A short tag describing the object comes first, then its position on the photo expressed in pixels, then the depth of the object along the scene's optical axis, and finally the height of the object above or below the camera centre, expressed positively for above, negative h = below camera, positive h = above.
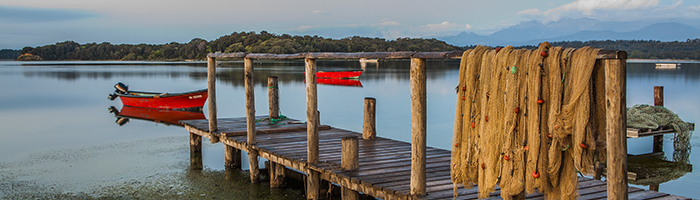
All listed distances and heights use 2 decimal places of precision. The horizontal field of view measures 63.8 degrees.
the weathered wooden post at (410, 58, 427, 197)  6.07 -0.70
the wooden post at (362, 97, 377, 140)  10.26 -1.12
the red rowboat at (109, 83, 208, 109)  23.58 -1.54
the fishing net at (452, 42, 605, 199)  4.50 -0.51
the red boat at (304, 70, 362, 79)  49.28 -1.05
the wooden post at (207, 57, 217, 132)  11.23 -0.61
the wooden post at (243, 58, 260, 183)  9.90 -1.04
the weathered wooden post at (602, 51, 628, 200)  4.14 -0.49
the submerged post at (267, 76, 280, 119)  13.01 -0.80
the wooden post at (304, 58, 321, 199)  8.14 -0.91
